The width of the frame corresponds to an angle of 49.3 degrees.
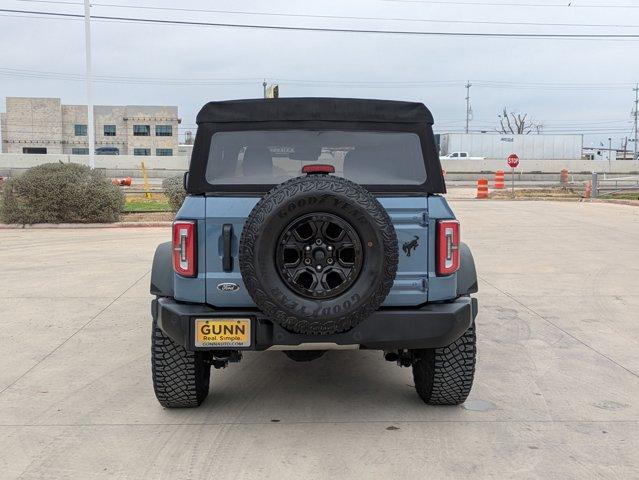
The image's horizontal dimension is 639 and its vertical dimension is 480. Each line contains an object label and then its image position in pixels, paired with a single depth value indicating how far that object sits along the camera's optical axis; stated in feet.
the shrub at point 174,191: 58.10
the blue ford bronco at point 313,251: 12.38
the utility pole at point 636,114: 352.49
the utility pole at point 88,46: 82.19
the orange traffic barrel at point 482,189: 91.56
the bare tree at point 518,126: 386.93
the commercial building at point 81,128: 241.14
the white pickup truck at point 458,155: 201.57
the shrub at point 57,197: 51.39
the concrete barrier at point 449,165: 168.04
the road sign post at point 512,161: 100.67
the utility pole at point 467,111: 387.14
